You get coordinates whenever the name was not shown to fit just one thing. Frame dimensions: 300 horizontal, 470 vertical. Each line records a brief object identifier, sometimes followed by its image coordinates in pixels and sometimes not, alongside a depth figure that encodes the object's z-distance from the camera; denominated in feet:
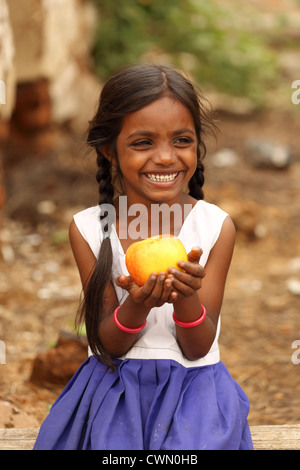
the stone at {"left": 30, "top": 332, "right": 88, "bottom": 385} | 9.94
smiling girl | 6.27
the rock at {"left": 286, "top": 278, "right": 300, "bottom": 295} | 14.76
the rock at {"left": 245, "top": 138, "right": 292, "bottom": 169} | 23.31
